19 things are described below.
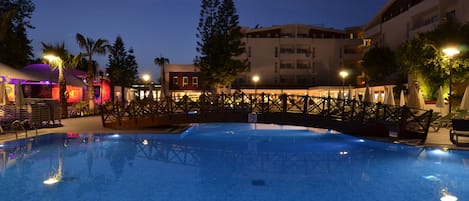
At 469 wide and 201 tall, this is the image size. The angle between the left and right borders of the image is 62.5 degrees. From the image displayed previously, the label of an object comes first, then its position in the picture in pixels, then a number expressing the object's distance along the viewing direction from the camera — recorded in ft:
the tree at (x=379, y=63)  128.06
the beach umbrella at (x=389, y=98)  63.21
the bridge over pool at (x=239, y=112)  51.57
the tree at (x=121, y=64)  190.46
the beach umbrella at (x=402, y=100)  65.62
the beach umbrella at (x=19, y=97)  53.61
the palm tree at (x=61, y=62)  75.87
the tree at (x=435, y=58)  73.41
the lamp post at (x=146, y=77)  123.75
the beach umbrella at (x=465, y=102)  54.34
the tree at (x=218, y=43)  115.65
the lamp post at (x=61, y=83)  75.75
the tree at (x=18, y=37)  110.62
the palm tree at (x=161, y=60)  205.57
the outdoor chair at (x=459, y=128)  40.96
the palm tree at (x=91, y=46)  83.30
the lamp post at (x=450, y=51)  52.95
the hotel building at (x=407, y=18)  97.14
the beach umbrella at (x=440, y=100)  60.64
